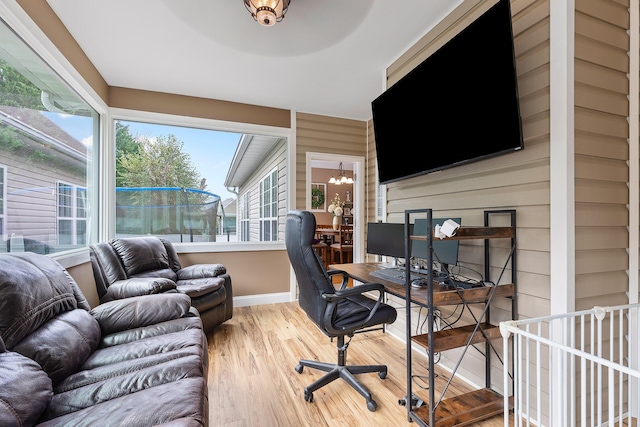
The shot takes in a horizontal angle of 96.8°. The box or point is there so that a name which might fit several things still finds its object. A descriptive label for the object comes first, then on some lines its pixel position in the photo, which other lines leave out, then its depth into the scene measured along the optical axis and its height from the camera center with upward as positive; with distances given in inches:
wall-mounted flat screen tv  62.4 +29.3
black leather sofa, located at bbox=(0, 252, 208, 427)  39.6 -28.0
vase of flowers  282.5 +3.5
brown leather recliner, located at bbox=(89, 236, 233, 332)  93.0 -23.4
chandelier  286.7 +36.6
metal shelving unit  61.8 -28.8
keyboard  80.3 -18.6
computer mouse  73.4 -18.2
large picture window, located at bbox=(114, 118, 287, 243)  135.7 +16.1
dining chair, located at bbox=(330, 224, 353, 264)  226.1 -25.9
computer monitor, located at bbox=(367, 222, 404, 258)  97.2 -9.4
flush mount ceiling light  65.1 +47.7
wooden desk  63.2 -19.1
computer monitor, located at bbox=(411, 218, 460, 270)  77.5 -9.8
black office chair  70.2 -23.0
